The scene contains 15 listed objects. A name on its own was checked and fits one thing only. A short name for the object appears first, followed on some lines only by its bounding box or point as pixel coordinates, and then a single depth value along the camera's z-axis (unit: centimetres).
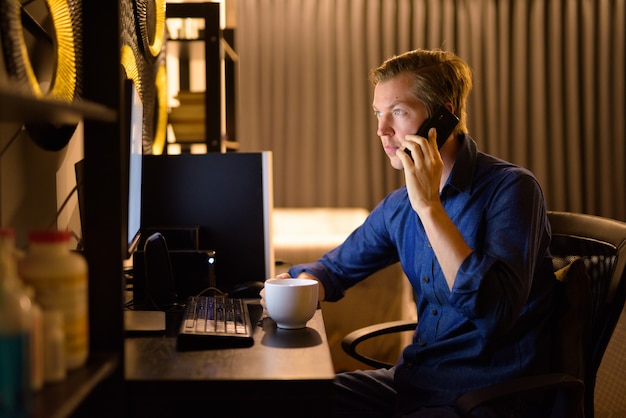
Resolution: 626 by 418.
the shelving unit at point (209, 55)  279
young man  132
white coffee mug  132
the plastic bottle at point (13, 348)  66
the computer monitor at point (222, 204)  189
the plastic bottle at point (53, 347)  80
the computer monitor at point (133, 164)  136
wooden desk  100
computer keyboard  118
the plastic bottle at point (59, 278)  81
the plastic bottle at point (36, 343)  72
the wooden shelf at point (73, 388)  73
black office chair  125
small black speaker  150
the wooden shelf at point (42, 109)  62
